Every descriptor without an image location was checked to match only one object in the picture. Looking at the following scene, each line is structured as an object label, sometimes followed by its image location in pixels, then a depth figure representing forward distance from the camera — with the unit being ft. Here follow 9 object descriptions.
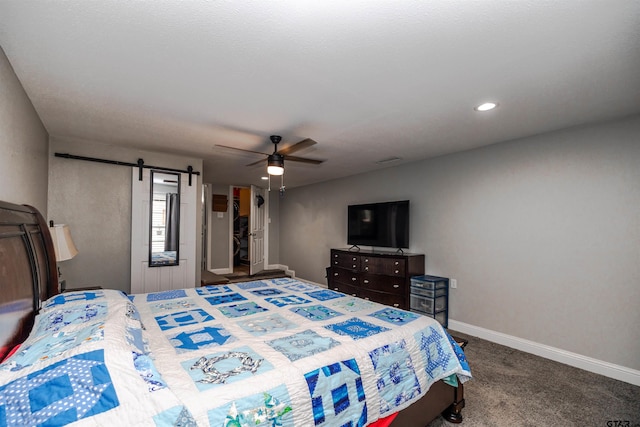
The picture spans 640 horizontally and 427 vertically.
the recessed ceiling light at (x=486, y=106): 8.07
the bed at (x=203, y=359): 3.26
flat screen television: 14.88
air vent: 14.19
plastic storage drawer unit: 12.89
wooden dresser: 13.67
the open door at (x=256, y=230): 20.80
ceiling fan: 9.71
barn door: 12.32
